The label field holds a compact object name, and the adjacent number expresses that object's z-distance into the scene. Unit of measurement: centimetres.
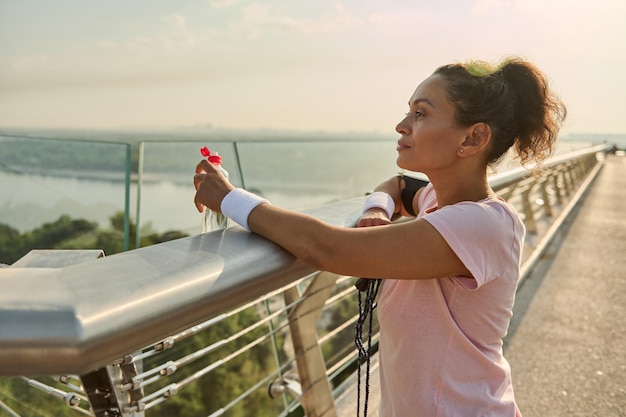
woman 128
